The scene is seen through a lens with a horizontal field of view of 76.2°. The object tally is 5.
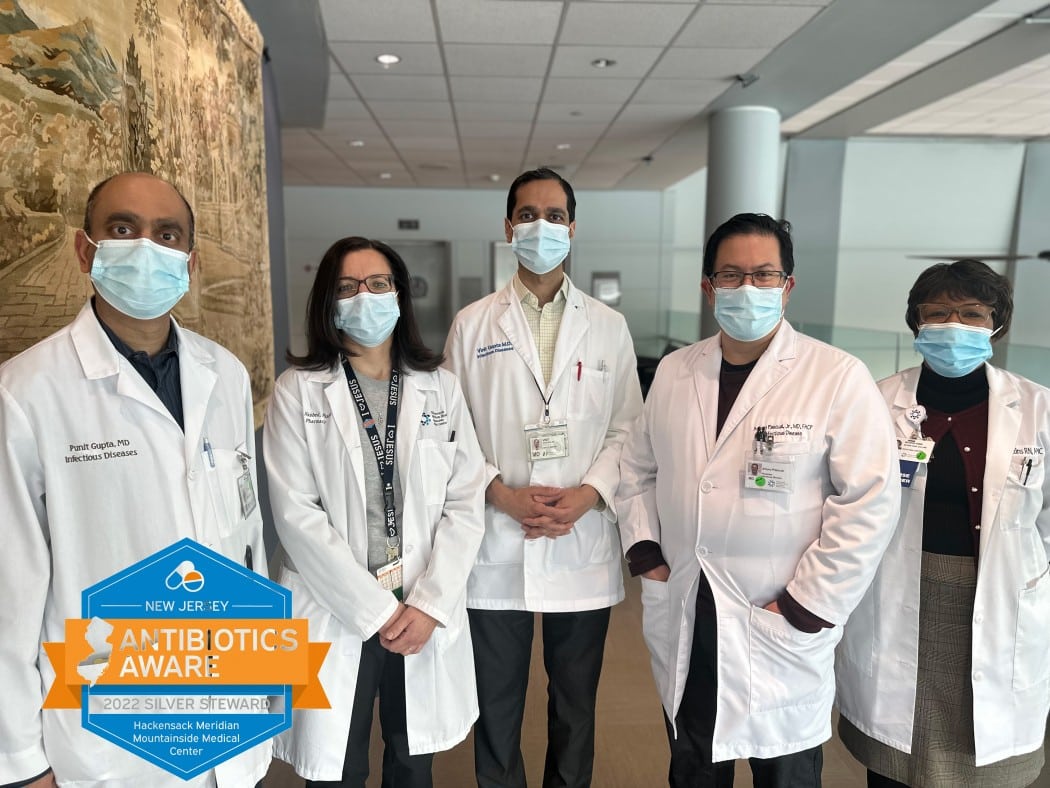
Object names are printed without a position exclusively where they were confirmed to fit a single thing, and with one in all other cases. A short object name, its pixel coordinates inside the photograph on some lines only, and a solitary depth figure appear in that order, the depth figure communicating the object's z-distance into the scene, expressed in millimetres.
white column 5855
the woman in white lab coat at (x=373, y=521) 1632
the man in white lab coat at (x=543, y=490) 1952
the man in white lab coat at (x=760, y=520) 1556
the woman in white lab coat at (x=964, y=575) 1613
